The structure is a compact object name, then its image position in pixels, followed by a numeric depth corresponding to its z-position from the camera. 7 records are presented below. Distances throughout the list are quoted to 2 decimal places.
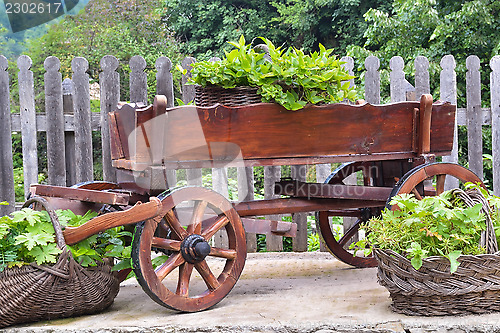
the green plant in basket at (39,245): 2.69
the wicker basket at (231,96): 3.14
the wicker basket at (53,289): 2.67
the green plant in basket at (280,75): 3.11
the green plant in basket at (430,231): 2.65
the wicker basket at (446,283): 2.63
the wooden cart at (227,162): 2.94
